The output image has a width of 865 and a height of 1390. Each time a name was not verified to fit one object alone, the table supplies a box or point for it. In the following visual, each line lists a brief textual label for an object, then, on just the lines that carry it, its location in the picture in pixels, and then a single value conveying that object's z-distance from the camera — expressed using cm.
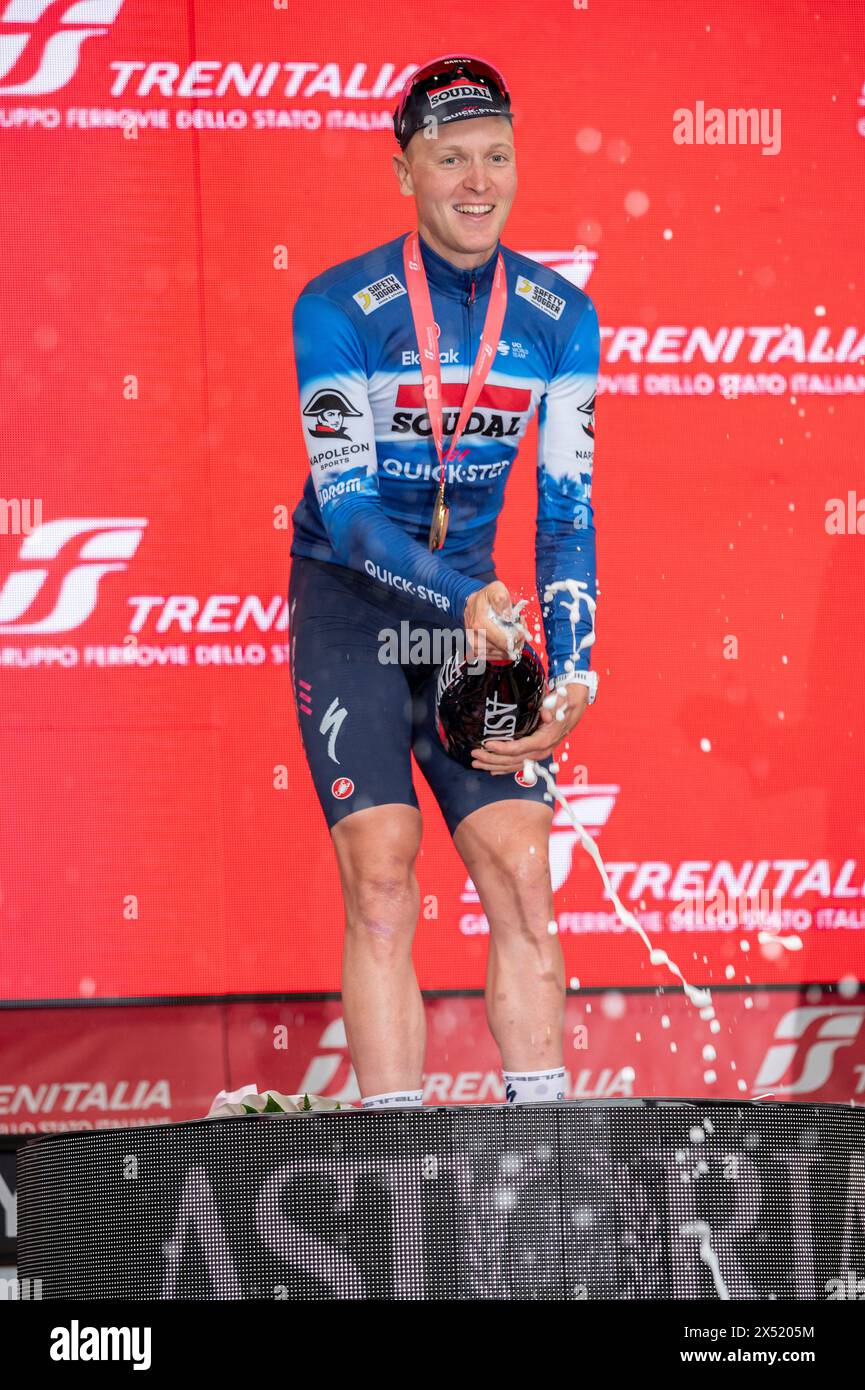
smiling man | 517
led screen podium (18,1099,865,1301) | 345
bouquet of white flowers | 503
